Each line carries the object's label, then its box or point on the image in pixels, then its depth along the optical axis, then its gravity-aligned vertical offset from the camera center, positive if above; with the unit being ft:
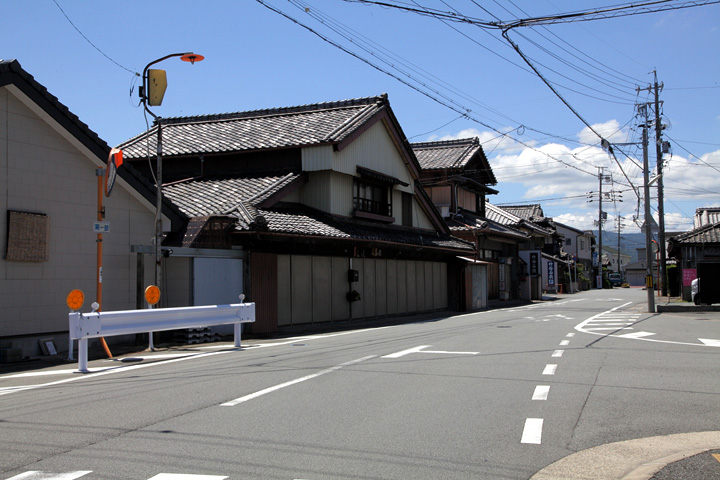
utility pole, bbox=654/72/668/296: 114.11 +13.74
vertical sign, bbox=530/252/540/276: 146.10 +0.64
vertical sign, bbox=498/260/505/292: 132.65 -1.45
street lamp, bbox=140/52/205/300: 45.14 +12.91
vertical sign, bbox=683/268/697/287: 97.10 -1.51
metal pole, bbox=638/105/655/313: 85.97 +6.26
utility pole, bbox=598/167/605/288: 231.16 +19.25
